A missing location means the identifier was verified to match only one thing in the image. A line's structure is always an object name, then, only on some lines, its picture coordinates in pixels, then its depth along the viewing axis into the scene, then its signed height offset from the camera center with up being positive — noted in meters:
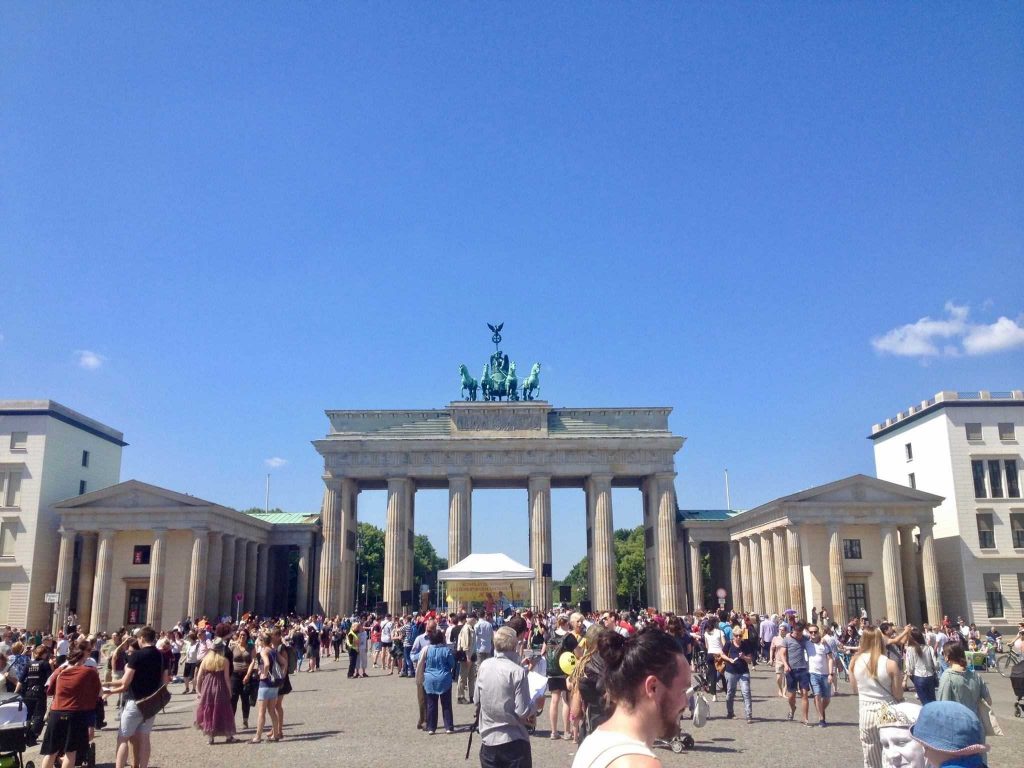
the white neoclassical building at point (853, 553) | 50.38 +1.53
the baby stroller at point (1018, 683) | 18.28 -2.31
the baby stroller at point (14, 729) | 10.84 -1.94
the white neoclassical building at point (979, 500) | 52.41 +4.97
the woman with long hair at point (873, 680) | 9.79 -1.23
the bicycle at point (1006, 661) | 24.36 -3.03
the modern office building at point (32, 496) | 53.22 +5.52
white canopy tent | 35.06 +0.08
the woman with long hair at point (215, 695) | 14.71 -2.05
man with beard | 3.46 -0.47
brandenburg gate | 60.34 +8.33
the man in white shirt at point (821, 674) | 16.34 -1.87
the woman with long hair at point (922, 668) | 14.24 -1.54
